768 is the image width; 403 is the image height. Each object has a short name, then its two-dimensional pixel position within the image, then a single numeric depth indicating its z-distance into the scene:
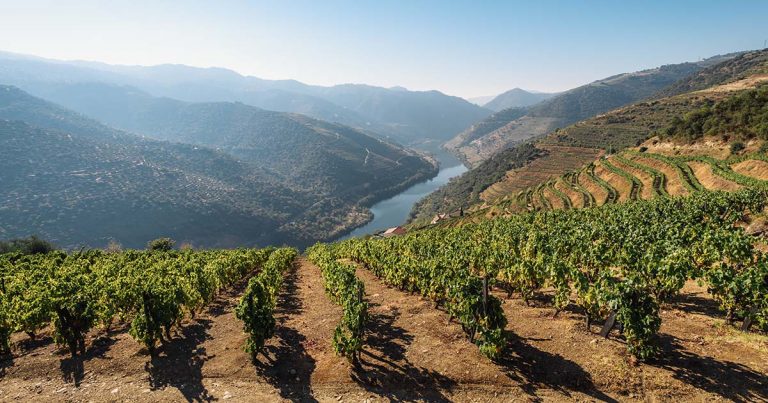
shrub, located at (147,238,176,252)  79.94
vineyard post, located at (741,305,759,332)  13.62
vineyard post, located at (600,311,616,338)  14.28
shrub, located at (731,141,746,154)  61.48
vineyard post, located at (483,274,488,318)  14.89
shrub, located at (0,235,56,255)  84.75
